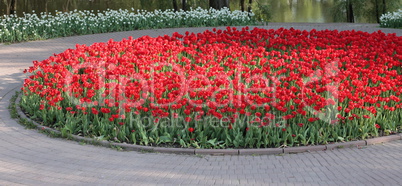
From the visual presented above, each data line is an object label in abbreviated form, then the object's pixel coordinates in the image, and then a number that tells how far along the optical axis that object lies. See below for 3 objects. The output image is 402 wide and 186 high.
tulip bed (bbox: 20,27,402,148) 7.28
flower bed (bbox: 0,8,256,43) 16.88
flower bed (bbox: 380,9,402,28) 18.72
